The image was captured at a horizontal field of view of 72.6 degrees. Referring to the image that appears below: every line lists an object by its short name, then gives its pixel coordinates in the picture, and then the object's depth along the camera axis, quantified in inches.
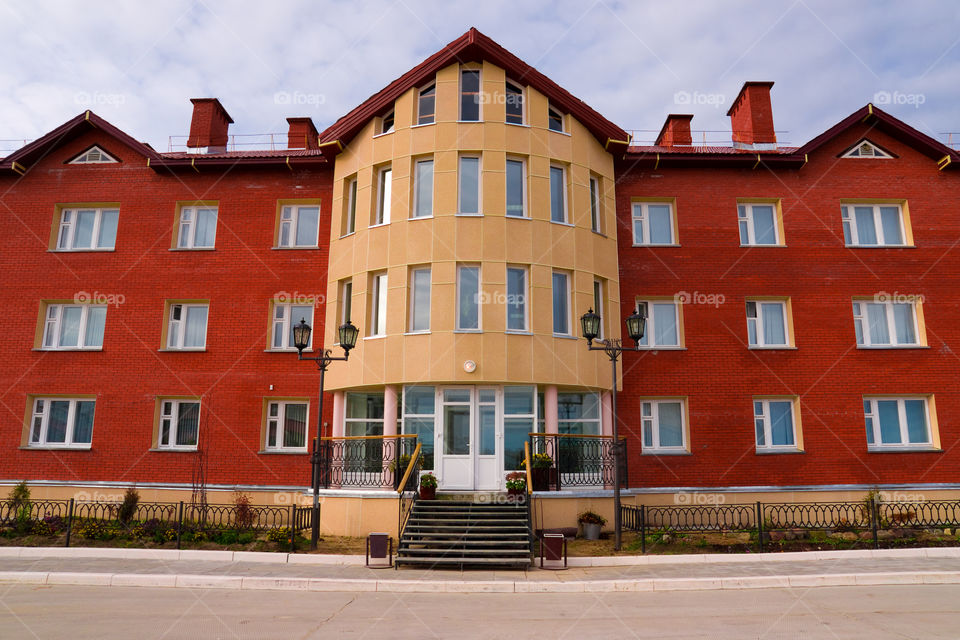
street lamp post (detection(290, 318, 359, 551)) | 559.5
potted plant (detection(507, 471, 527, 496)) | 577.9
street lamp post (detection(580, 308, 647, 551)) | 556.9
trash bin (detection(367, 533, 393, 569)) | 486.3
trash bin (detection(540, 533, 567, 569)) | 482.3
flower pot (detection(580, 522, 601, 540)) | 579.5
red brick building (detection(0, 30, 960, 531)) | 714.2
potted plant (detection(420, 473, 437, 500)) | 581.6
